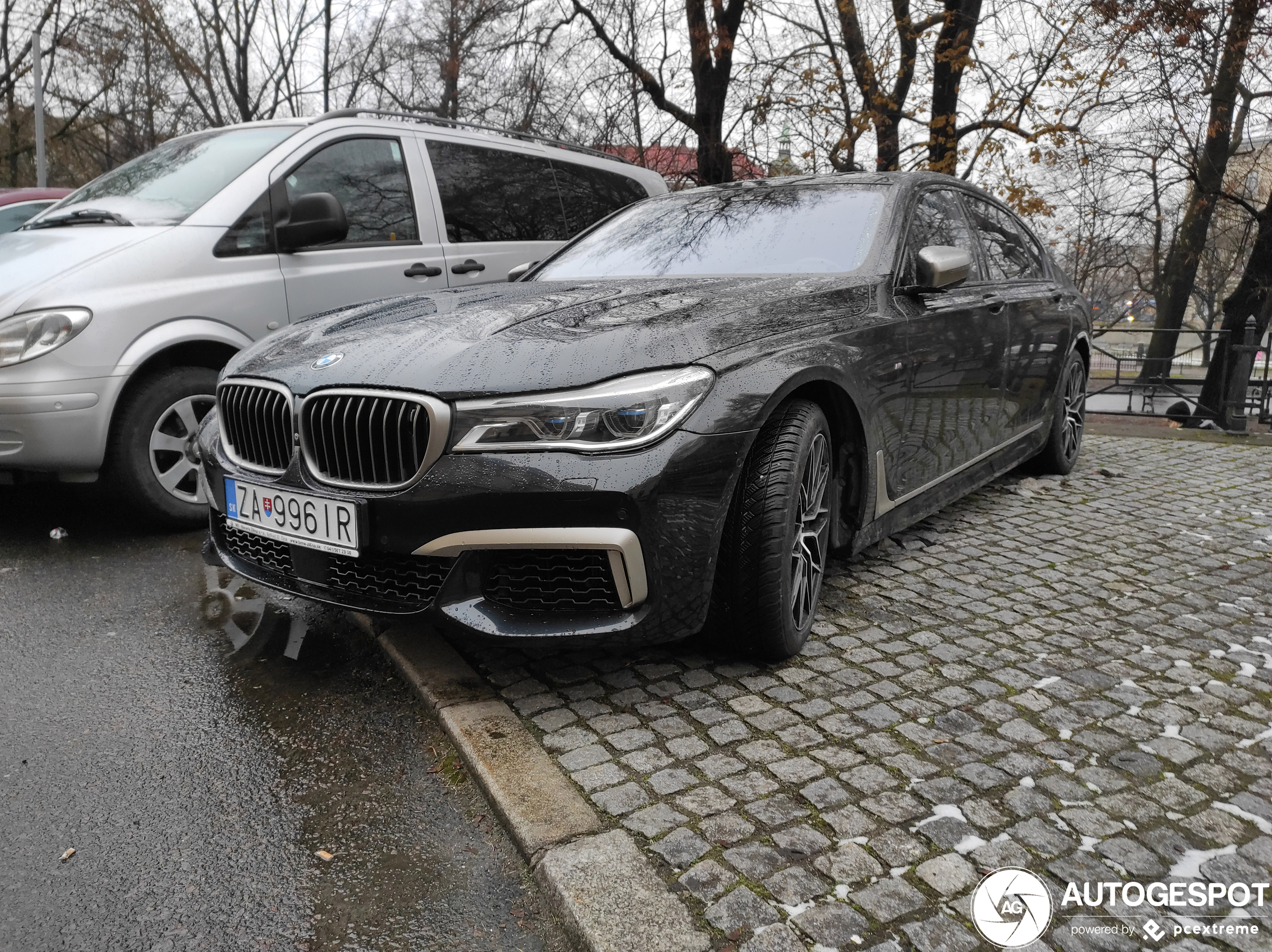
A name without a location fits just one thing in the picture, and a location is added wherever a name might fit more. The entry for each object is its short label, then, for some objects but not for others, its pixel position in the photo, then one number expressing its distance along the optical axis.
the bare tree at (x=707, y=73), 13.11
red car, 7.84
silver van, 4.19
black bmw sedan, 2.58
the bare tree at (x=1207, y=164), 12.03
